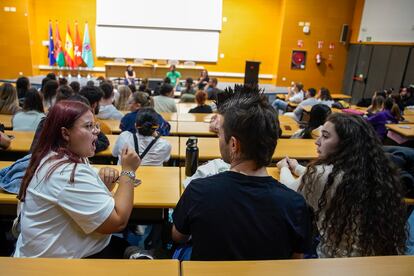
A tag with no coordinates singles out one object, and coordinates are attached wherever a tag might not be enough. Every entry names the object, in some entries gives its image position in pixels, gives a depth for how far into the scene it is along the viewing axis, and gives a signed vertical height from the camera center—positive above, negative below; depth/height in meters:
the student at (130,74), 10.26 -0.88
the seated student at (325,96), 7.15 -0.79
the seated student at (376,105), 5.81 -0.74
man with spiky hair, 1.10 -0.51
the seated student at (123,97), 5.29 -0.84
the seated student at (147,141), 2.57 -0.76
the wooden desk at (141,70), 10.88 -0.75
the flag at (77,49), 11.10 -0.22
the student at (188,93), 6.67 -0.91
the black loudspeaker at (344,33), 11.30 +0.99
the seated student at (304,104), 6.45 -0.92
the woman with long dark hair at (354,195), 1.61 -0.68
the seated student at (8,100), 4.07 -0.80
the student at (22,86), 5.16 -0.75
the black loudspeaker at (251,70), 9.00 -0.41
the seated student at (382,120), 5.34 -0.91
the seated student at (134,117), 3.04 -0.67
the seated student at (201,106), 5.12 -0.86
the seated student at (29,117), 3.44 -0.82
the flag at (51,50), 10.95 -0.30
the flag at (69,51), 10.99 -0.29
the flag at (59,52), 10.96 -0.37
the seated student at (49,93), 4.57 -0.73
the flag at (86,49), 11.12 -0.19
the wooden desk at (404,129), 4.55 -0.93
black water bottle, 2.20 -0.74
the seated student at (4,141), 2.78 -0.89
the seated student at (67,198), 1.27 -0.62
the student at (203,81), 8.83 -0.84
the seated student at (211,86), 7.27 -0.79
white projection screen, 11.27 +0.71
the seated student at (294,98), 7.97 -0.99
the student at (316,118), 3.24 -0.60
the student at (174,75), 9.97 -0.79
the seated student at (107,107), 4.27 -0.81
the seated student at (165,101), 5.25 -0.84
